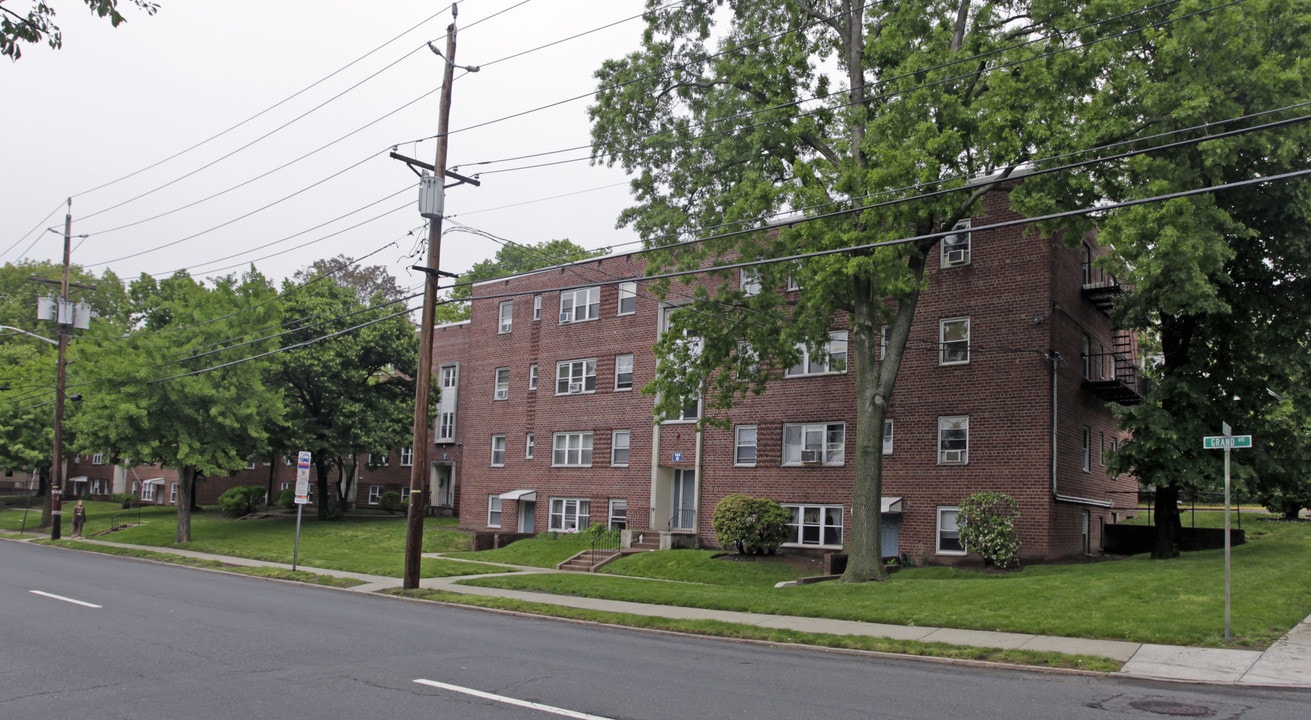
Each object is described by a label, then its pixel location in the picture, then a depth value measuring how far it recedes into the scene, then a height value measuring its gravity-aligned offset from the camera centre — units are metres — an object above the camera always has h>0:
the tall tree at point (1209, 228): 16.56 +4.62
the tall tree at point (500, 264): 62.34 +12.30
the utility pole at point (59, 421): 37.09 +0.26
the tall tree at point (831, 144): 18.20 +6.40
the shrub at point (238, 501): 51.75 -3.60
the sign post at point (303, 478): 24.22 -1.04
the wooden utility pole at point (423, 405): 19.52 +0.71
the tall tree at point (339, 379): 43.34 +2.67
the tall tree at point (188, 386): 34.62 +1.65
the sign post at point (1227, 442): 12.46 +0.34
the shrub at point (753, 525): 26.81 -2.03
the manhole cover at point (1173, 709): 8.98 -2.29
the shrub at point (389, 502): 52.50 -3.38
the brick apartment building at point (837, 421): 24.88 +0.98
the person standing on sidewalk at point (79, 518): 39.06 -3.60
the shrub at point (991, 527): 23.19 -1.64
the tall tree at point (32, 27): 7.67 +3.20
